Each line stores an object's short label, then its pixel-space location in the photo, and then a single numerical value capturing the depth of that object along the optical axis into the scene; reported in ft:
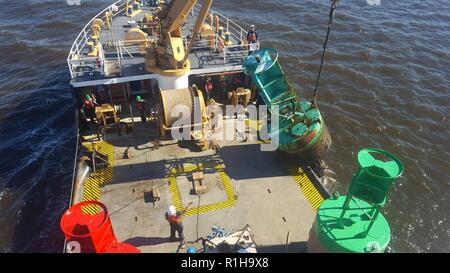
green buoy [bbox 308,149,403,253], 34.04
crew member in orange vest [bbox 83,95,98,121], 60.95
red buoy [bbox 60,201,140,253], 29.88
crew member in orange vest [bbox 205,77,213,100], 67.92
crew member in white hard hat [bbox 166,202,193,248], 40.80
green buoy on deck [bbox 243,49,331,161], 52.16
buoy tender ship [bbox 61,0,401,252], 44.50
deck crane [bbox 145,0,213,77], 56.24
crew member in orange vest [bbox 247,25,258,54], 71.20
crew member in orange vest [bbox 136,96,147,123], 62.18
